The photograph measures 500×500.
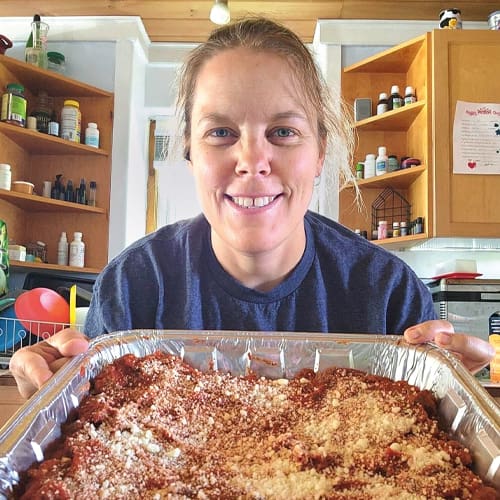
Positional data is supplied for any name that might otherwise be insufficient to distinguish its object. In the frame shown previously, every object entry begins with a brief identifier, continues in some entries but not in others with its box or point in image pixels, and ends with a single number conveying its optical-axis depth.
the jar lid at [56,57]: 2.71
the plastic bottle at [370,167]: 2.62
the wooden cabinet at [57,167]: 2.54
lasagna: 0.49
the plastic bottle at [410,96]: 2.52
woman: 0.82
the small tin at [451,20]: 2.45
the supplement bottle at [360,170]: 2.67
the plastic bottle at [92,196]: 2.74
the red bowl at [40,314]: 1.74
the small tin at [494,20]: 2.52
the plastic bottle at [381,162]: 2.58
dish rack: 1.86
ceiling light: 2.29
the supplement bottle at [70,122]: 2.62
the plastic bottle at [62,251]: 2.63
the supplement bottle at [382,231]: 2.57
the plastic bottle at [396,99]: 2.55
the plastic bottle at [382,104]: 2.58
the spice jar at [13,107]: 2.42
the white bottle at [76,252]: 2.62
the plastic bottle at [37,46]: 2.66
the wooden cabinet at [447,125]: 2.33
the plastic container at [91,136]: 2.70
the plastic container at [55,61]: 2.71
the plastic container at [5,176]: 2.39
